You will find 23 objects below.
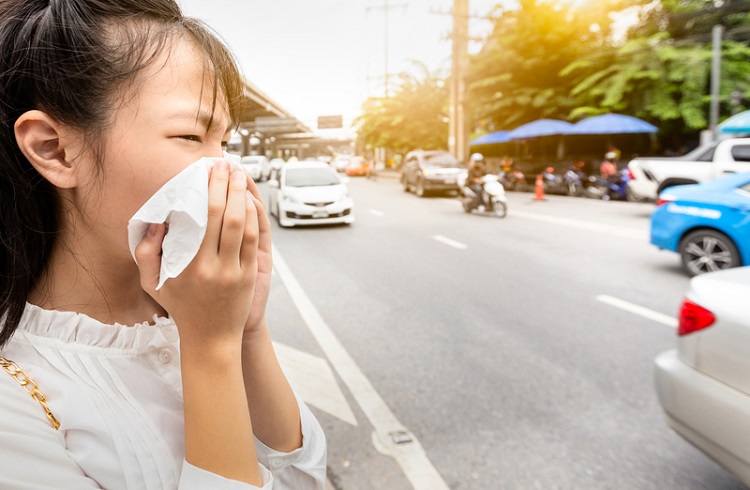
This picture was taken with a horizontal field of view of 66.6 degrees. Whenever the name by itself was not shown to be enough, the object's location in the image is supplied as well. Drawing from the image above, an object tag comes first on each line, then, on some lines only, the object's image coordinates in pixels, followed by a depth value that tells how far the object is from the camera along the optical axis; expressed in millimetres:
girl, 877
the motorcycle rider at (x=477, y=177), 14039
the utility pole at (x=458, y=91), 30680
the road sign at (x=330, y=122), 70375
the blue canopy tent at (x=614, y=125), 18812
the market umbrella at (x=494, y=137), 25812
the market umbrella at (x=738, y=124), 14336
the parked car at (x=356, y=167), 41406
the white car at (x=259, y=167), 31688
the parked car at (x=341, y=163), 49272
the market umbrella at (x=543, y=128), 21823
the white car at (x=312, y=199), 11984
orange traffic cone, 18141
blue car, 6355
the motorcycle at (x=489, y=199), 13352
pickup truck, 11625
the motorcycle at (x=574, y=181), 19105
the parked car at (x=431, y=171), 19578
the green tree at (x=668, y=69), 18344
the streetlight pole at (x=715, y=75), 16797
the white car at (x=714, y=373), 2139
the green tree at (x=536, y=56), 23250
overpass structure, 40244
